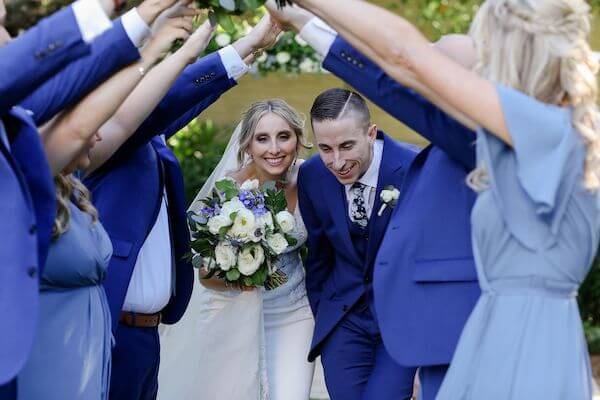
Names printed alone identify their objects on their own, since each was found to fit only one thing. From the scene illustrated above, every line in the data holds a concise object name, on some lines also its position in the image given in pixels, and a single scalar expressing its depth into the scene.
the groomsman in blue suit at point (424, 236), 4.20
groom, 6.02
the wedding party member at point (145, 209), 5.34
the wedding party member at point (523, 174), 3.71
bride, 6.36
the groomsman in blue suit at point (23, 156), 3.52
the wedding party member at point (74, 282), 4.02
